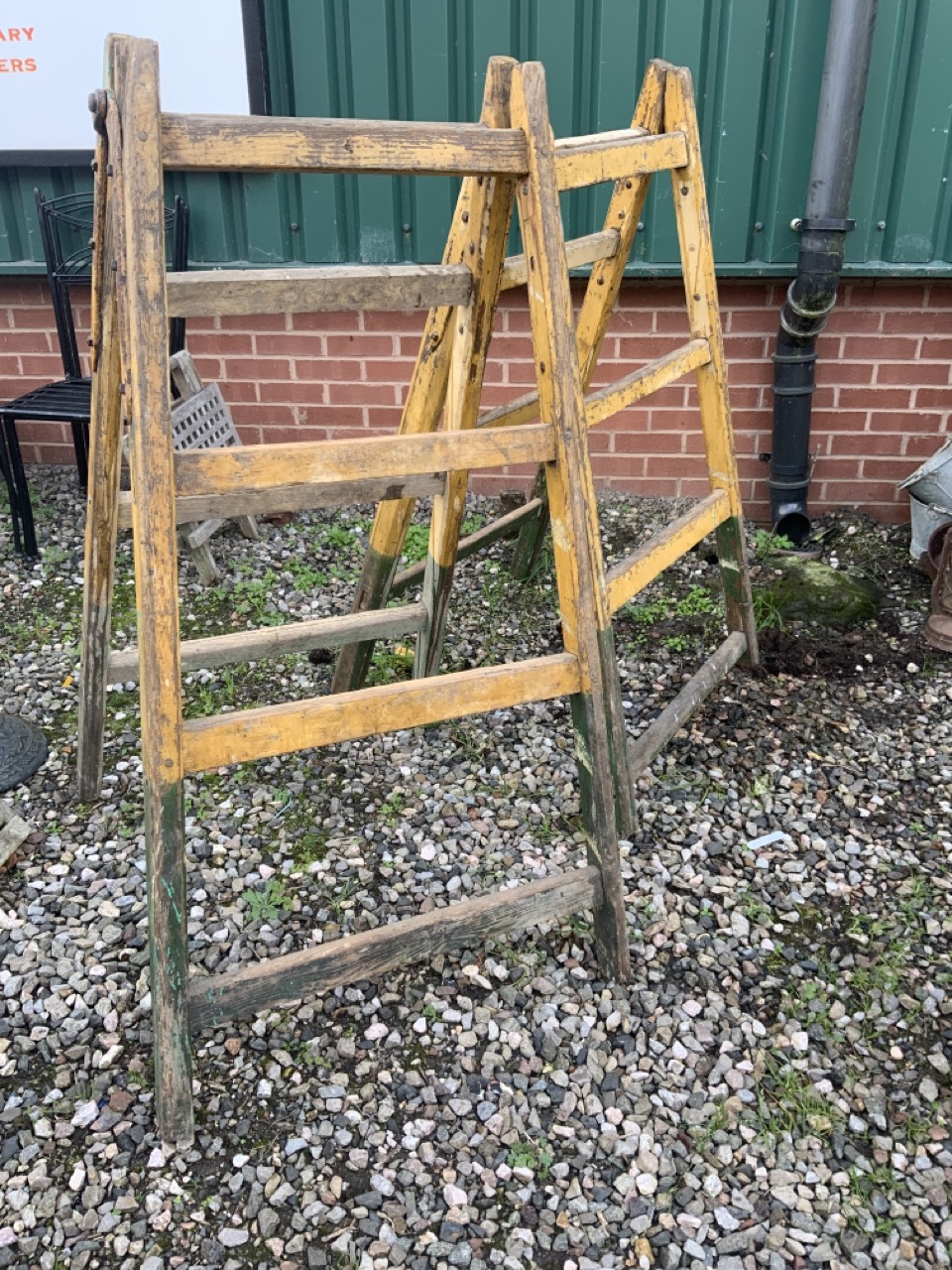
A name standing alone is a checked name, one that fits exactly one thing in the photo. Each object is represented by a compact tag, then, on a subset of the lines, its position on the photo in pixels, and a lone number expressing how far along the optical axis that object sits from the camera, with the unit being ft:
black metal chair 12.51
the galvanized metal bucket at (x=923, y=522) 12.21
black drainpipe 11.24
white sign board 12.34
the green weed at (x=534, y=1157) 5.87
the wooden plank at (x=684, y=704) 8.41
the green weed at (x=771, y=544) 13.30
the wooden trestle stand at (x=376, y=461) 5.20
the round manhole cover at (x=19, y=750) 9.06
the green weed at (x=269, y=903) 7.56
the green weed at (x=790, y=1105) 6.07
